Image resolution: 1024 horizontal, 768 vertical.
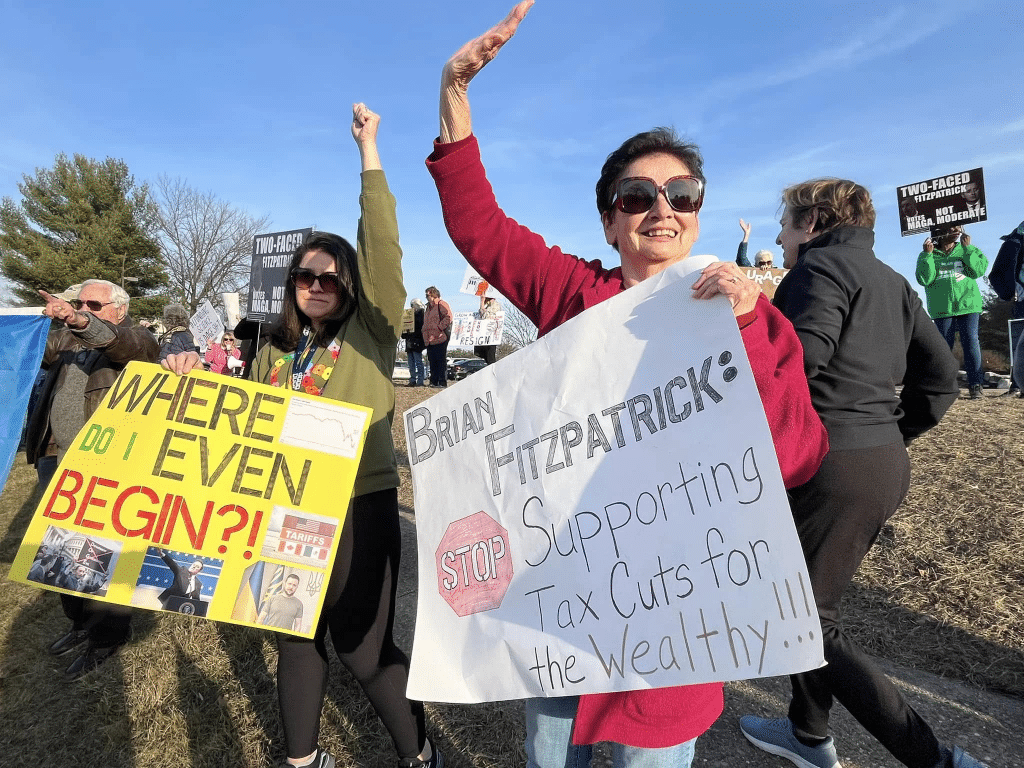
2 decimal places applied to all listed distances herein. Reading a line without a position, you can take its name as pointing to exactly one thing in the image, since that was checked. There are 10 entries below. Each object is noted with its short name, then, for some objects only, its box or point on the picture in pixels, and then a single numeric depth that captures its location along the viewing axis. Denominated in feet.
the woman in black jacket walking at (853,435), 5.85
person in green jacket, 21.01
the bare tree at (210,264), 112.57
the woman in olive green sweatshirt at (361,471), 6.15
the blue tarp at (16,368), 11.03
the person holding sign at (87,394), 9.37
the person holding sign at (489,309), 38.99
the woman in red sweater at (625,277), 3.57
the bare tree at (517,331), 135.23
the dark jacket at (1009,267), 11.96
